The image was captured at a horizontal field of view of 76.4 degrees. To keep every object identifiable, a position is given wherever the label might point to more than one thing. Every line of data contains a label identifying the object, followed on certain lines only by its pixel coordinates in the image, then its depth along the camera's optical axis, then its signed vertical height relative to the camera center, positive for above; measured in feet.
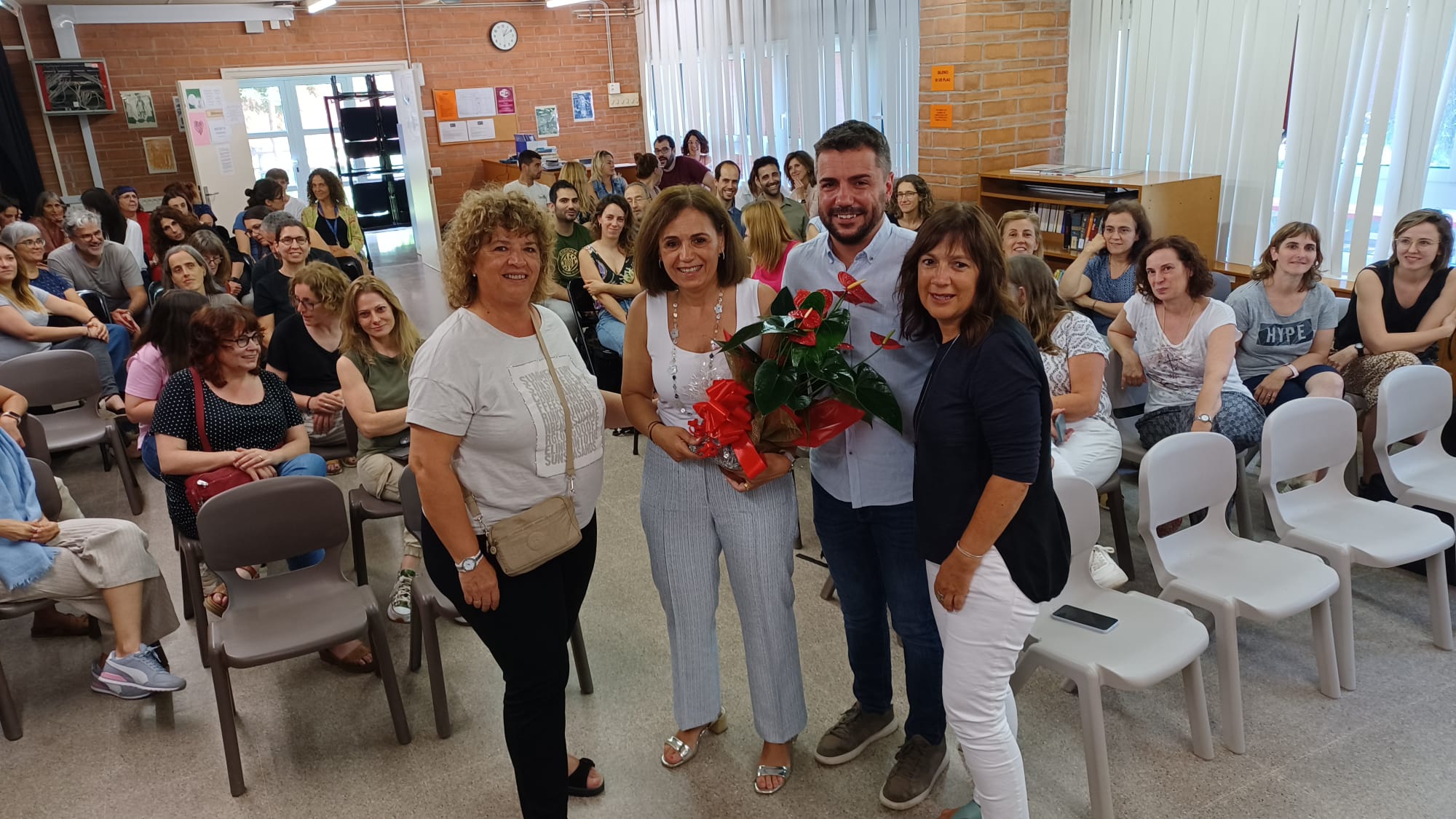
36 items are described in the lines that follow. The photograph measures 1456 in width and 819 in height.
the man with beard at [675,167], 30.78 -0.71
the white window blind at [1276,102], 15.72 +0.20
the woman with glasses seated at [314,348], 13.82 -2.68
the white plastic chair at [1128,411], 12.07 -4.00
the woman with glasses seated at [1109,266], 15.12 -2.38
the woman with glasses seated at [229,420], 10.38 -2.76
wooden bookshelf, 17.58 -1.49
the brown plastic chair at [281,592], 8.73 -4.27
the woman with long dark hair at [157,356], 12.04 -2.34
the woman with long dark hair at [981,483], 5.97 -2.28
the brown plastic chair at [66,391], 15.16 -3.38
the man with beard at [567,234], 20.11 -1.78
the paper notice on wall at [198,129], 31.83 +1.48
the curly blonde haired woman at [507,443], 6.44 -1.99
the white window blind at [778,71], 24.38 +2.14
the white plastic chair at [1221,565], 8.54 -4.27
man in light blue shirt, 7.00 -2.59
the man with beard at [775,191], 23.07 -1.27
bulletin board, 37.24 +1.66
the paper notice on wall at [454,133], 37.32 +0.99
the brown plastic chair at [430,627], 9.43 -4.72
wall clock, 37.35 +4.67
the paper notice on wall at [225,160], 32.68 +0.40
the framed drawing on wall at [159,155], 33.19 +0.70
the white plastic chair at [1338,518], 9.44 -4.28
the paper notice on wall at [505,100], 38.04 +2.20
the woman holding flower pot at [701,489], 7.27 -2.75
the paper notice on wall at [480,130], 37.81 +1.07
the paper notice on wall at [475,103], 37.40 +2.14
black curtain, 28.99 +0.89
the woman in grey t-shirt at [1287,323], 12.85 -2.90
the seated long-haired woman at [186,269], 15.98 -1.58
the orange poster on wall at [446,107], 37.01 +2.02
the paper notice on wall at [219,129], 32.35 +1.44
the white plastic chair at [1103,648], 7.60 -4.28
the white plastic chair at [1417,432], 10.64 -3.74
